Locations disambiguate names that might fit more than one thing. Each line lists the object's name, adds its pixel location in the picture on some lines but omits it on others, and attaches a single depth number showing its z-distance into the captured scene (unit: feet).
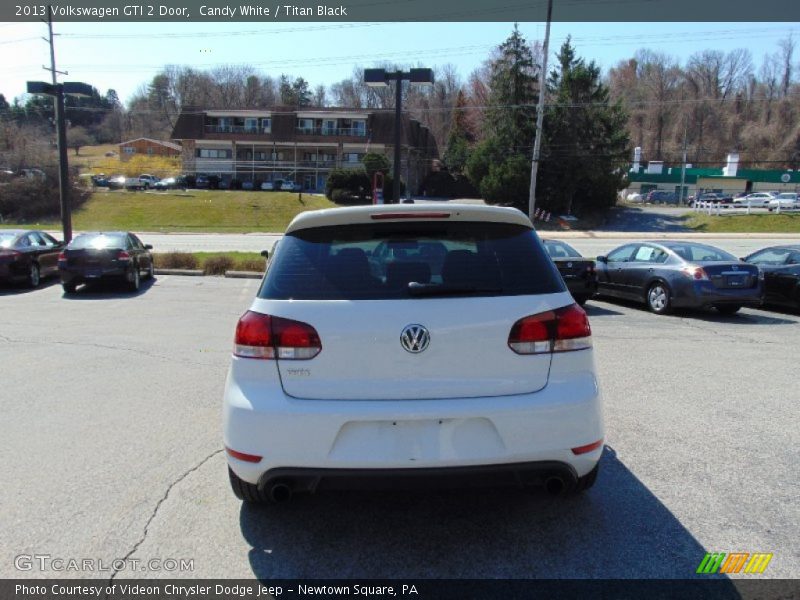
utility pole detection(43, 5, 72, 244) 65.00
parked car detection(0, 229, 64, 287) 48.55
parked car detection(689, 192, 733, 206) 224.33
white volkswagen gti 9.93
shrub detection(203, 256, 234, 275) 59.93
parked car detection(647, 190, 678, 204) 248.73
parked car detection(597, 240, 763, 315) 38.01
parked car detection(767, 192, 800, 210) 173.43
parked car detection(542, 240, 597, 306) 39.96
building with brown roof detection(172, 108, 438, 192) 240.53
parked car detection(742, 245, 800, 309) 41.86
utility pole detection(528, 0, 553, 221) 110.45
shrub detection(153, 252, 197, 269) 62.75
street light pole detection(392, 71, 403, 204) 55.98
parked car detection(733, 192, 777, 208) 178.59
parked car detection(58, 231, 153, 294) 47.85
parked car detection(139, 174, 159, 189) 220.64
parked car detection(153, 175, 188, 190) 220.82
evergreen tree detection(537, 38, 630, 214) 172.04
